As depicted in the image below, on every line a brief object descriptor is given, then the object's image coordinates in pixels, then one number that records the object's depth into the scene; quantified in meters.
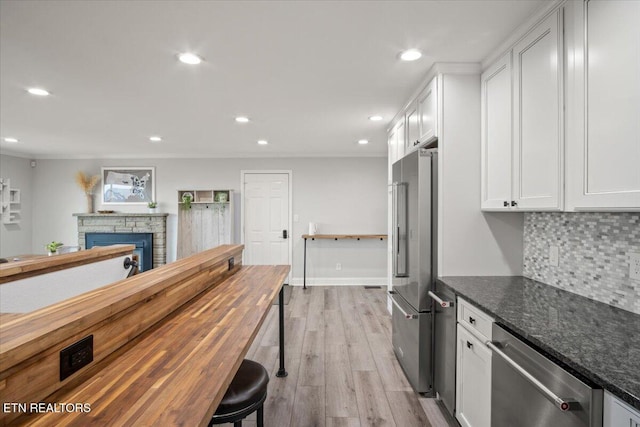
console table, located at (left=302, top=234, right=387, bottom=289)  5.33
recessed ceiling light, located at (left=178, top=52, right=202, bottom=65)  2.03
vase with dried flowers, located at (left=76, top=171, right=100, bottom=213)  5.45
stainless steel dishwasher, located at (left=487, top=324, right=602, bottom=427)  0.96
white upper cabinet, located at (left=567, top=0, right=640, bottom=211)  1.13
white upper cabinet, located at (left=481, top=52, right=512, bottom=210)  1.87
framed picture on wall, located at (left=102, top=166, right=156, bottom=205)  5.66
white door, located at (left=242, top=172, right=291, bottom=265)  5.64
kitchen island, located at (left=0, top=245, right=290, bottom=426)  0.73
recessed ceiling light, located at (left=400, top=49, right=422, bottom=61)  2.01
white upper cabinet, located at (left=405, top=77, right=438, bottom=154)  2.25
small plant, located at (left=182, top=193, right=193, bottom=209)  5.43
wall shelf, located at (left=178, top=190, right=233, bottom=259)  5.50
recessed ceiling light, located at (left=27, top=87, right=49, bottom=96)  2.62
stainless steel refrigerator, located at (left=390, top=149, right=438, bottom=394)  2.19
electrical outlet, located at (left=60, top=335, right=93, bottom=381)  0.84
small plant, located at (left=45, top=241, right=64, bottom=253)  3.60
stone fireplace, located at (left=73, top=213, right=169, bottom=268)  5.48
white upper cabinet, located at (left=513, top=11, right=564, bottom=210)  1.49
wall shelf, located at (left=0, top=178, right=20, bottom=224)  5.14
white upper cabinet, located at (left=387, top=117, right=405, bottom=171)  3.19
